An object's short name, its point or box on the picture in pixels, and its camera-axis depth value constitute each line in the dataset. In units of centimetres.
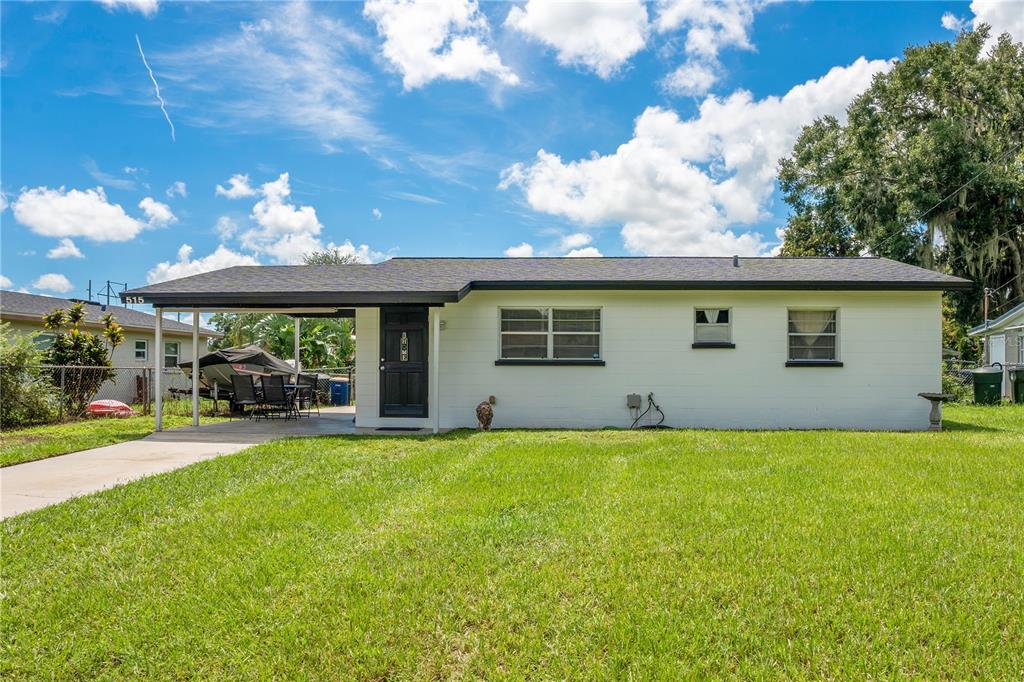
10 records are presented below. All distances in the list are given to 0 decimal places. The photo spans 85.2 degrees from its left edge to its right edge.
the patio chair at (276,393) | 1211
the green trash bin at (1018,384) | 1540
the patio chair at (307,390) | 1317
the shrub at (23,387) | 1109
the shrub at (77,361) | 1254
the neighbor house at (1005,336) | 2027
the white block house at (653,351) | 1089
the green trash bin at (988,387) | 1480
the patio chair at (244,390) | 1242
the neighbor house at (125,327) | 1569
